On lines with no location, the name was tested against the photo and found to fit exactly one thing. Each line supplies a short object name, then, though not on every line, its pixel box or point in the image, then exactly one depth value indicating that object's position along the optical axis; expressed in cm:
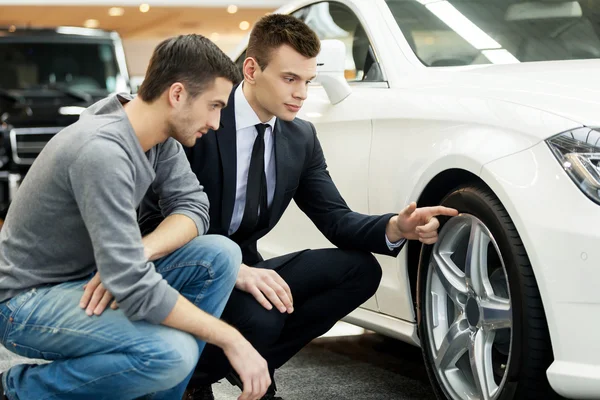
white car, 237
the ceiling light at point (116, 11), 2223
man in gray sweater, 225
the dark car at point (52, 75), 792
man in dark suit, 301
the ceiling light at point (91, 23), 2550
